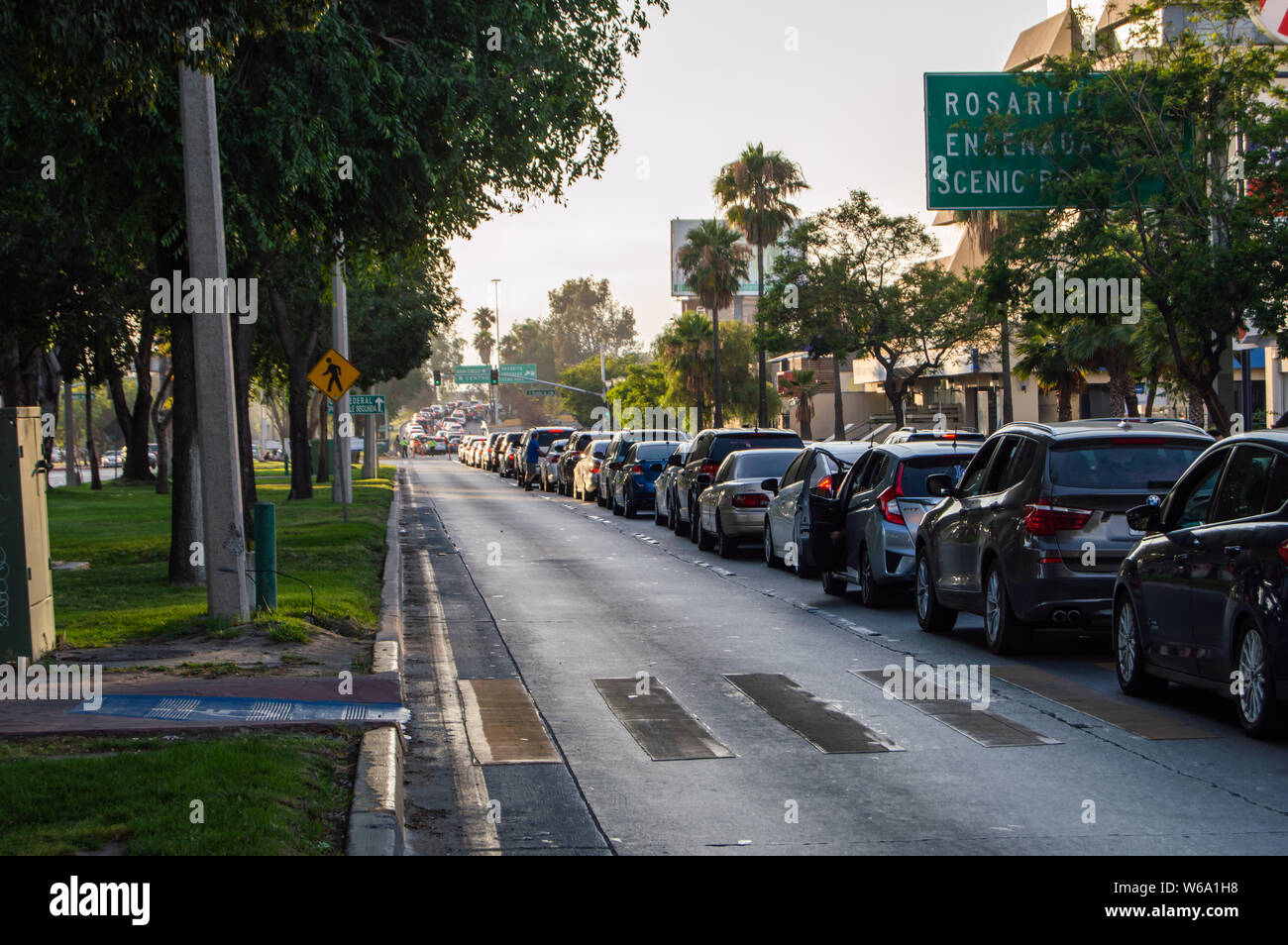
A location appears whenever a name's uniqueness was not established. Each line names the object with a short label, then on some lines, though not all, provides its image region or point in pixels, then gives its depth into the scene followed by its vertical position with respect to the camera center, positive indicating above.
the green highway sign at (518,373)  118.57 +3.64
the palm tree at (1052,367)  45.59 +1.16
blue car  33.50 -1.21
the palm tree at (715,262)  70.88 +7.01
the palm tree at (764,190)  66.62 +9.63
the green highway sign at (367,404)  39.19 +0.53
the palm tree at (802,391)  75.44 +1.05
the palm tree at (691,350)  81.75 +3.49
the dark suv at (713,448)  26.03 -0.56
